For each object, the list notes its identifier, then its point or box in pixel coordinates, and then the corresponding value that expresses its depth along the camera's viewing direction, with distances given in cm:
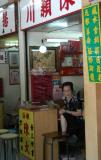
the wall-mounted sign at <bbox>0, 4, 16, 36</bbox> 525
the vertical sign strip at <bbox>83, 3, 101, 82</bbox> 287
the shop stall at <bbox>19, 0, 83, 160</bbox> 482
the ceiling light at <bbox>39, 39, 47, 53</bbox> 513
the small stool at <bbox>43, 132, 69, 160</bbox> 366
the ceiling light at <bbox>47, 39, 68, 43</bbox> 545
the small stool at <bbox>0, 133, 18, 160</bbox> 389
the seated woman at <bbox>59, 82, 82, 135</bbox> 382
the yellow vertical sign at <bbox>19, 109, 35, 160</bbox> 398
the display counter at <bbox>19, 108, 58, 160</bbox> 393
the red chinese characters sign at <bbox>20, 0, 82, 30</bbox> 373
